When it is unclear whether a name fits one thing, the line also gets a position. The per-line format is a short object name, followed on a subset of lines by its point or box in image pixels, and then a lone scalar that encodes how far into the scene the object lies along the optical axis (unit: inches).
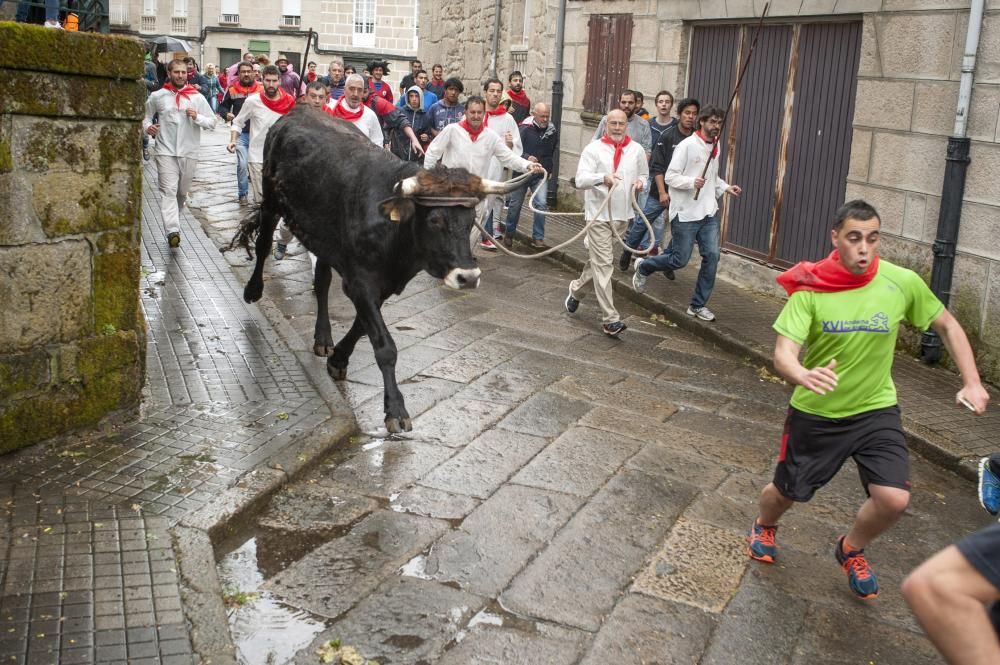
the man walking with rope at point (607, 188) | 366.0
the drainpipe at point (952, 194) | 334.0
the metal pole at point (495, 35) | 760.3
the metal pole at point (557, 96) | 621.9
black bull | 262.8
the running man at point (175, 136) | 434.3
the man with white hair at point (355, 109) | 445.7
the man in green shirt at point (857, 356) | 184.7
